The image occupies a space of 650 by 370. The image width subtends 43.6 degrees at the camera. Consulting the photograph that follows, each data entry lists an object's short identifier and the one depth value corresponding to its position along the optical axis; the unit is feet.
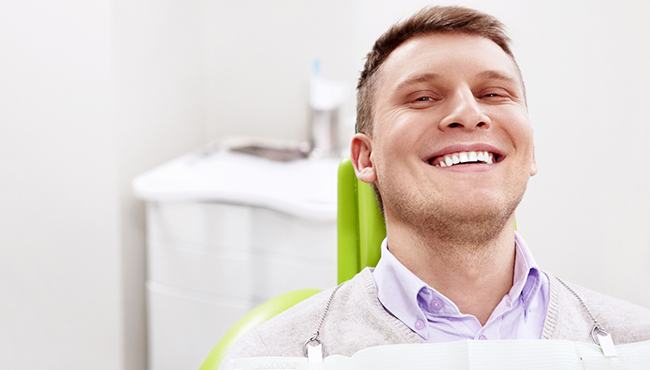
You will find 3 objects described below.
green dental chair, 4.29
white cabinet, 6.03
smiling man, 3.45
